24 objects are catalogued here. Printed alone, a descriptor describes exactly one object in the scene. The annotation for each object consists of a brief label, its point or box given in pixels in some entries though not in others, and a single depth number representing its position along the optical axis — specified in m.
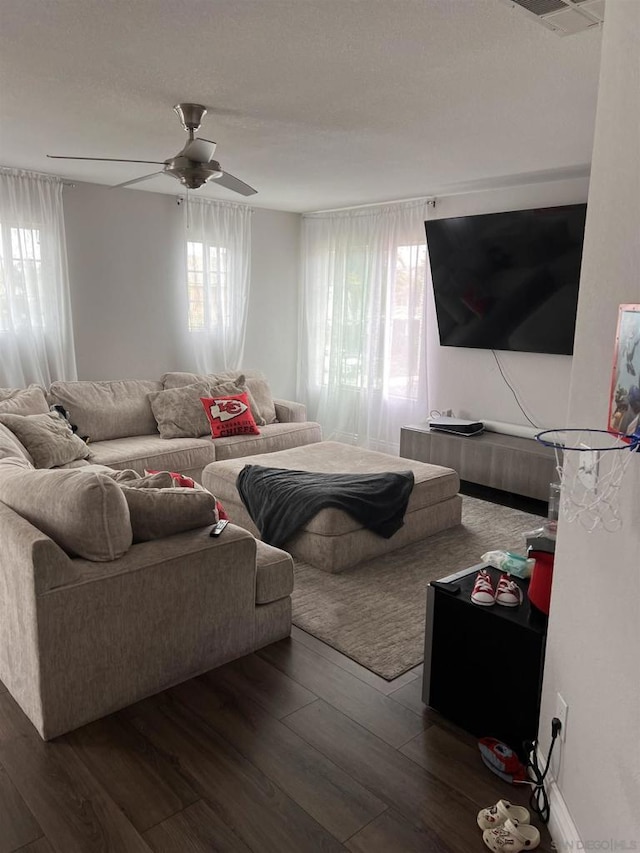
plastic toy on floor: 2.08
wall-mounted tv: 4.94
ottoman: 3.68
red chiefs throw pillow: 5.40
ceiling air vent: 2.04
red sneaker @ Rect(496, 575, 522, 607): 2.24
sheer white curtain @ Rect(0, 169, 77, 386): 5.11
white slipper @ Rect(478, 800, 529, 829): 1.87
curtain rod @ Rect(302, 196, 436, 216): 5.91
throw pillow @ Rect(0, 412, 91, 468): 4.23
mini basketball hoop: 1.50
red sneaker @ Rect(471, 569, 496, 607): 2.25
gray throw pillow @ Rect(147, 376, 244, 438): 5.34
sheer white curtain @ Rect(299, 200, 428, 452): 6.23
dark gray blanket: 3.74
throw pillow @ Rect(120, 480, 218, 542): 2.52
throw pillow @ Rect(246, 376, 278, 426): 6.04
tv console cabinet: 4.91
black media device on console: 5.49
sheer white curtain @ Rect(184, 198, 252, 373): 6.35
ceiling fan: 3.28
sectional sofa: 2.20
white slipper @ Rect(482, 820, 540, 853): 1.79
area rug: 2.90
